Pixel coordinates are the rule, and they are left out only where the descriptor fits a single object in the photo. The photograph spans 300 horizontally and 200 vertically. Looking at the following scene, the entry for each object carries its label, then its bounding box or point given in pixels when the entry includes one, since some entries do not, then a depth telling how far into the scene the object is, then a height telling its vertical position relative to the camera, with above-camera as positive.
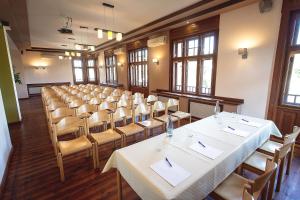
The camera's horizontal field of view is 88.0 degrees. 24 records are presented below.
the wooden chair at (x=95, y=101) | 4.65 -0.80
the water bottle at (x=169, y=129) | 1.94 -0.70
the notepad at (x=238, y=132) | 1.94 -0.76
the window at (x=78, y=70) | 12.36 +0.34
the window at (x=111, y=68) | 9.69 +0.34
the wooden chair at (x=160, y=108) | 3.55 -0.88
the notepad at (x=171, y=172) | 1.18 -0.80
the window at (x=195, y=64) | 4.64 +0.30
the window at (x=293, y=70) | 3.06 +0.03
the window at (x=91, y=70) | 12.61 +0.33
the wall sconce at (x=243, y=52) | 3.70 +0.48
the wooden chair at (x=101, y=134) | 2.52 -1.05
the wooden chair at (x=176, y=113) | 3.72 -1.00
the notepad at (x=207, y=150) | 1.50 -0.78
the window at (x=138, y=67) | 7.34 +0.33
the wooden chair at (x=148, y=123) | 3.14 -1.01
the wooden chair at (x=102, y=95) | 5.66 -0.79
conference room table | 1.18 -0.79
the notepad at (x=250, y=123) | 2.24 -0.74
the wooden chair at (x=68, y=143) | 2.23 -1.06
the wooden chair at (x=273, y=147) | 1.72 -1.04
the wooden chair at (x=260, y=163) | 1.54 -1.06
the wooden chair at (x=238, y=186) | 1.08 -1.06
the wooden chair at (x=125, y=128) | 2.80 -1.03
